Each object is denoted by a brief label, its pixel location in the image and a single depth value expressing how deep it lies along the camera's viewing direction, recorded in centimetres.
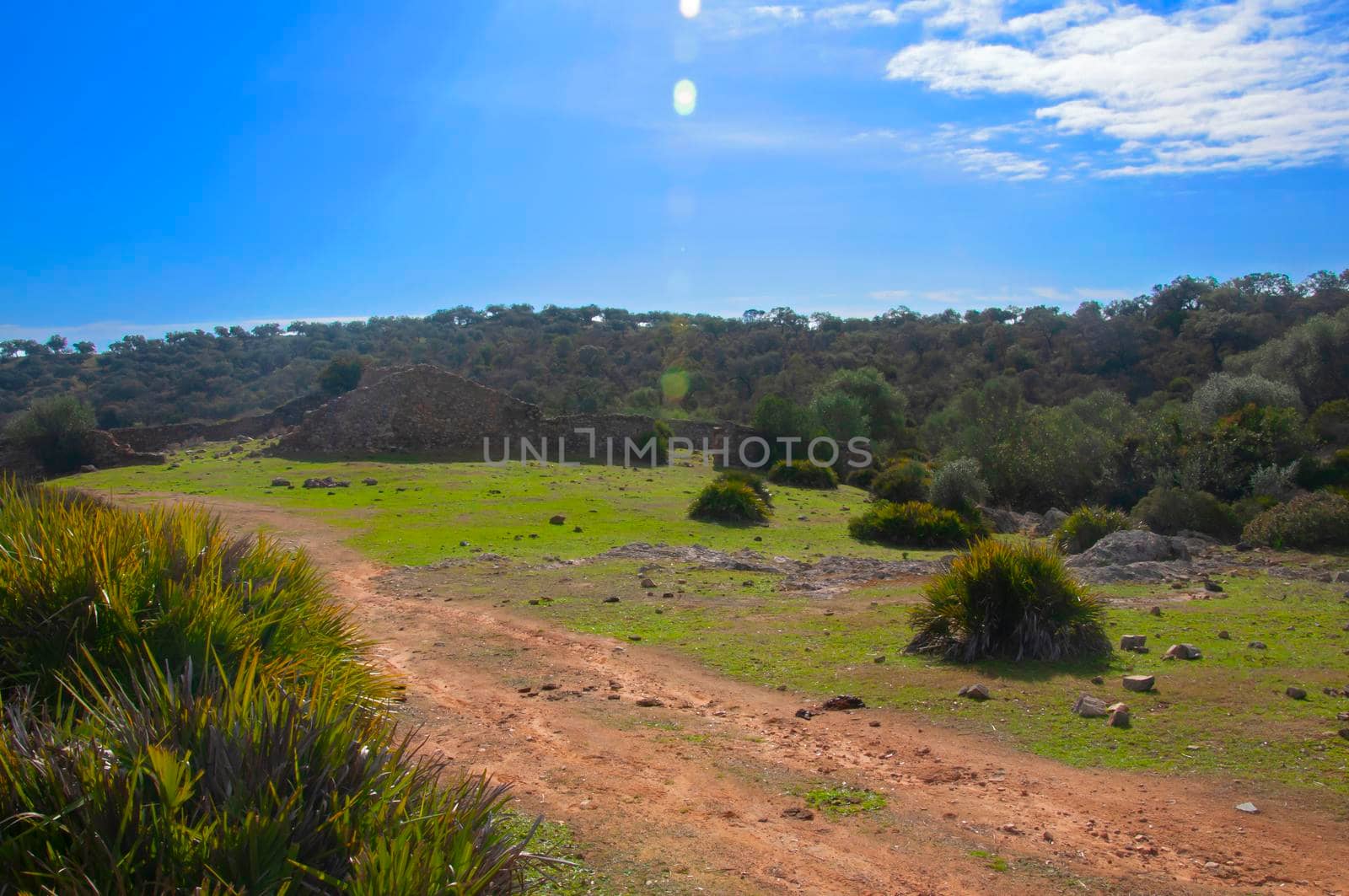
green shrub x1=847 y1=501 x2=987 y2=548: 1775
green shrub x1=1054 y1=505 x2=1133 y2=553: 1608
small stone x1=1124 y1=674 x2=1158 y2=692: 671
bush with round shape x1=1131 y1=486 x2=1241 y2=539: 1780
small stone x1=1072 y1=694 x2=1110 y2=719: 629
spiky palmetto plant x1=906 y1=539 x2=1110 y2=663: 787
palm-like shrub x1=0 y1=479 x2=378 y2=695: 428
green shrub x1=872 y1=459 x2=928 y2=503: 2297
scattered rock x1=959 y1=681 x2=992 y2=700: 684
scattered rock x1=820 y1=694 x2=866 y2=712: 679
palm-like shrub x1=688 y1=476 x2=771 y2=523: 1898
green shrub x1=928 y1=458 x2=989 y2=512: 2114
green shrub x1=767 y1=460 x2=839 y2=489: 2755
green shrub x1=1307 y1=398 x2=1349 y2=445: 2222
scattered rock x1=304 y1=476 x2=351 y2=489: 2195
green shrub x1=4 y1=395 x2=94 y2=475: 2648
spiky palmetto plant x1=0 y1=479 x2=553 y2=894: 260
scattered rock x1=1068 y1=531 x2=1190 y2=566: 1309
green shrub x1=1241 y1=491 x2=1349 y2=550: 1491
